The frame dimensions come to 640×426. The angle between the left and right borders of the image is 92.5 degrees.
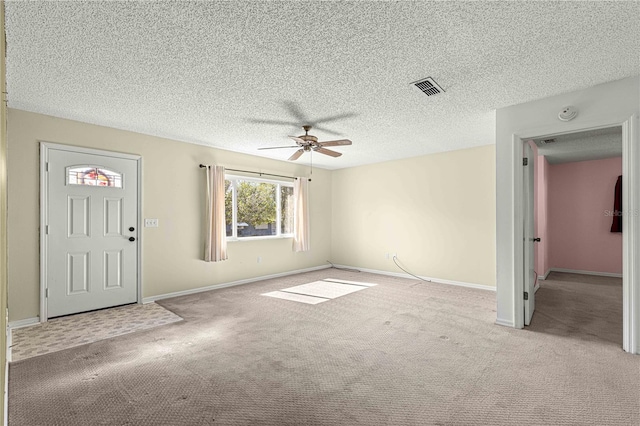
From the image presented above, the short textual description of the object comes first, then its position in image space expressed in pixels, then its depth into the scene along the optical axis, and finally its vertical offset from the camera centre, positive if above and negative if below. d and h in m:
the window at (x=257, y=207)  5.65 +0.11
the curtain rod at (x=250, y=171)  5.11 +0.78
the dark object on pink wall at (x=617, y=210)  6.11 +0.03
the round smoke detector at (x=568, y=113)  2.98 +0.97
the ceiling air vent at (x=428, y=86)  2.79 +1.19
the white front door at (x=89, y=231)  3.71 -0.23
